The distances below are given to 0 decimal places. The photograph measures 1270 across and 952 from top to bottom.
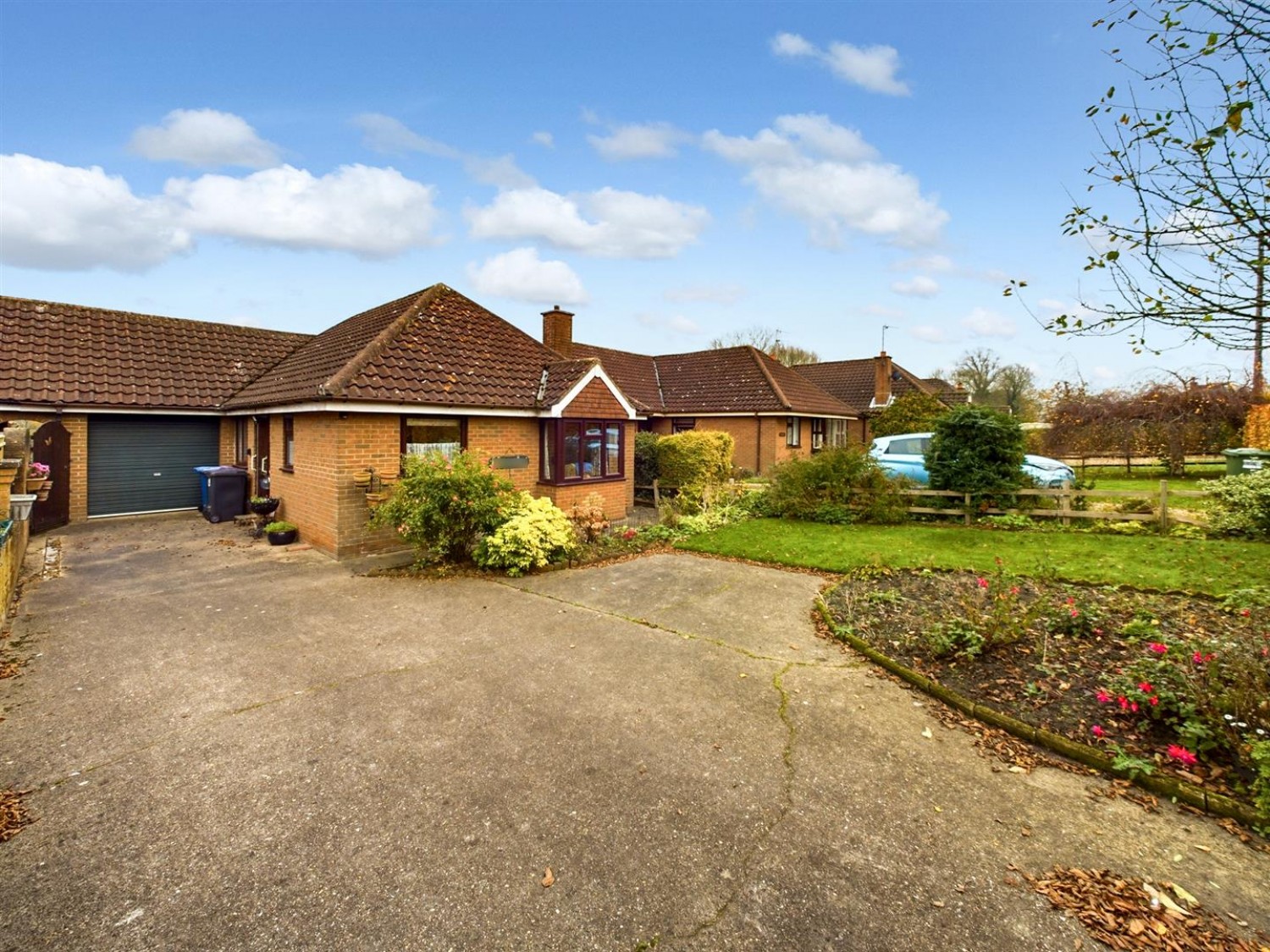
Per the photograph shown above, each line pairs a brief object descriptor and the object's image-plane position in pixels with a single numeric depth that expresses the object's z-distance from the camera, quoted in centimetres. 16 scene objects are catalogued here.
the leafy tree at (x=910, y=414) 2334
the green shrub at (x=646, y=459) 1800
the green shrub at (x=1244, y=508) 1074
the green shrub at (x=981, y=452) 1310
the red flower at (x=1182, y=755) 372
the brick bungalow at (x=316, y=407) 1080
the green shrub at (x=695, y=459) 1695
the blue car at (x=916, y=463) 1490
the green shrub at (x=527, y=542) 948
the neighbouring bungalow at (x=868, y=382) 3178
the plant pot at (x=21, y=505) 910
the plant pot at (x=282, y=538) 1141
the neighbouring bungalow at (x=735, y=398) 2456
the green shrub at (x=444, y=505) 927
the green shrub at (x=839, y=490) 1356
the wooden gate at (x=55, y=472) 1284
